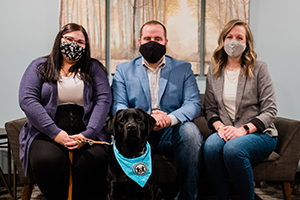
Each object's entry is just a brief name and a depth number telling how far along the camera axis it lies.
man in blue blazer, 1.87
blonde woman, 1.78
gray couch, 2.03
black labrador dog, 1.59
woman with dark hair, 1.70
